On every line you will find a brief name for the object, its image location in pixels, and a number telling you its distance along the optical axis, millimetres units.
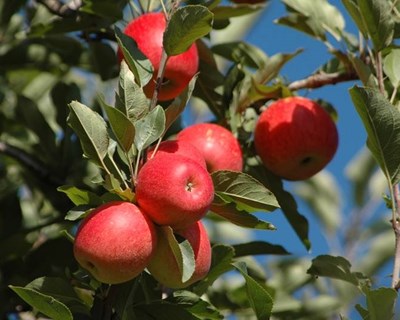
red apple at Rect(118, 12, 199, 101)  2739
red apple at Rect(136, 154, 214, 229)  2513
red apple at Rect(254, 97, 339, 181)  2878
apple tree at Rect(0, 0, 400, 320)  2529
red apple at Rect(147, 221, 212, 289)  2546
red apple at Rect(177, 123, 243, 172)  2792
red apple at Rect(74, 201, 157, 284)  2502
